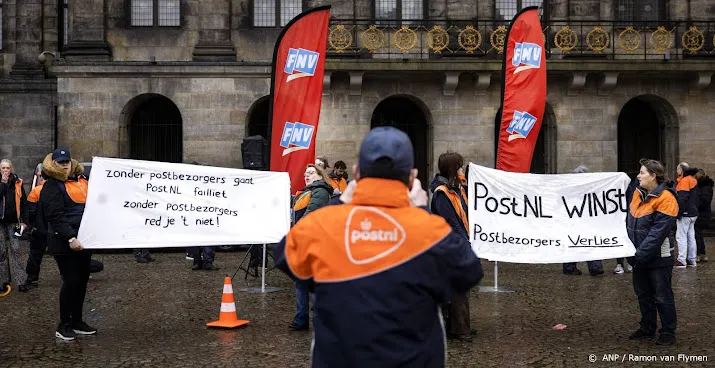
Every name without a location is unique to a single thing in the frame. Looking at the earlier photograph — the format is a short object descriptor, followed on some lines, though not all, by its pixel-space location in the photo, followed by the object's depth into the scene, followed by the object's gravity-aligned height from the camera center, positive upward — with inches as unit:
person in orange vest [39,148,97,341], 342.0 -20.2
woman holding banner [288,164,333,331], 364.8 -5.7
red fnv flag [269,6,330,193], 533.6 +57.6
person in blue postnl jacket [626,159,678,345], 325.7 -24.6
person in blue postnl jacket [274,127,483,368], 136.6 -12.9
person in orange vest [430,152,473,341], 340.8 -7.9
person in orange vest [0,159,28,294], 498.3 -23.2
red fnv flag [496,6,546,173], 607.8 +64.1
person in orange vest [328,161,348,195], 556.5 +6.6
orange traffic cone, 372.8 -54.4
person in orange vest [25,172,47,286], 520.7 -41.9
